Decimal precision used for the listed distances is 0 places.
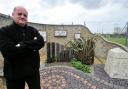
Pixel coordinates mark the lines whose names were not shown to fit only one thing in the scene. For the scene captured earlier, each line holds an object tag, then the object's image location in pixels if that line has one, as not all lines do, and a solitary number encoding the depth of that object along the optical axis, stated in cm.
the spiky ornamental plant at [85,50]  327
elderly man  112
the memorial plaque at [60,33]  533
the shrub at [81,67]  280
